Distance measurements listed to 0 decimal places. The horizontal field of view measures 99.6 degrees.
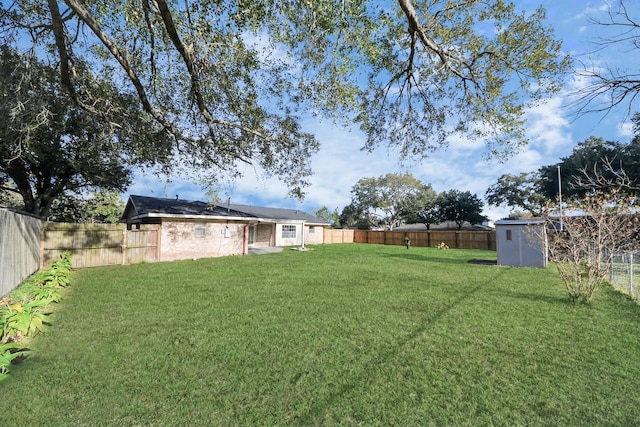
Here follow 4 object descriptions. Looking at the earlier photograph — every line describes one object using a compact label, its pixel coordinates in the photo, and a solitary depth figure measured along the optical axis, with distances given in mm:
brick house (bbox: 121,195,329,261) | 13531
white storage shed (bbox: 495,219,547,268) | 11866
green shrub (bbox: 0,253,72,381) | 3390
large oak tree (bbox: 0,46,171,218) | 6121
